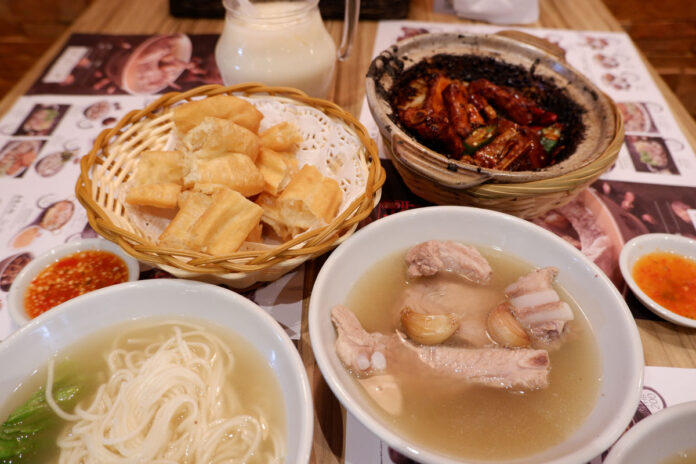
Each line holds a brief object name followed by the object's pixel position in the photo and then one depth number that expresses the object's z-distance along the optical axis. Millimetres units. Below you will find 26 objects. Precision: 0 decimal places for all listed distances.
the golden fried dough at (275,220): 325
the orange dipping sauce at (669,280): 318
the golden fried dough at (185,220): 290
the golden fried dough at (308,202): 308
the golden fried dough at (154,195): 316
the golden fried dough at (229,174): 313
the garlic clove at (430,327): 276
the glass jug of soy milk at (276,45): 408
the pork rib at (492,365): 262
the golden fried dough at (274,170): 338
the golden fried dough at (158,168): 332
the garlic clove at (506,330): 277
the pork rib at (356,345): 259
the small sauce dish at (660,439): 214
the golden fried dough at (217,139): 323
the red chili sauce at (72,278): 310
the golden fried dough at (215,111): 344
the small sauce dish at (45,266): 299
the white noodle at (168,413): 235
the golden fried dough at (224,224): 288
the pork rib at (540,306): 278
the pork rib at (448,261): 312
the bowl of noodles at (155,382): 236
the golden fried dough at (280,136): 363
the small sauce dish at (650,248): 334
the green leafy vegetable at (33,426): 232
